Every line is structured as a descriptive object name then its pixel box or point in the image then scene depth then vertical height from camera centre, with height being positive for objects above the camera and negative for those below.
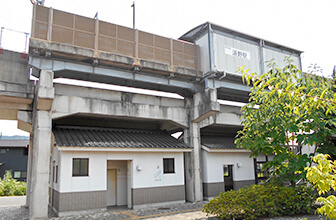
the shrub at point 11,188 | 18.31 -1.91
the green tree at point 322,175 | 4.11 -0.30
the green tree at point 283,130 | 9.46 +0.95
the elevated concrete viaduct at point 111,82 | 11.77 +4.15
